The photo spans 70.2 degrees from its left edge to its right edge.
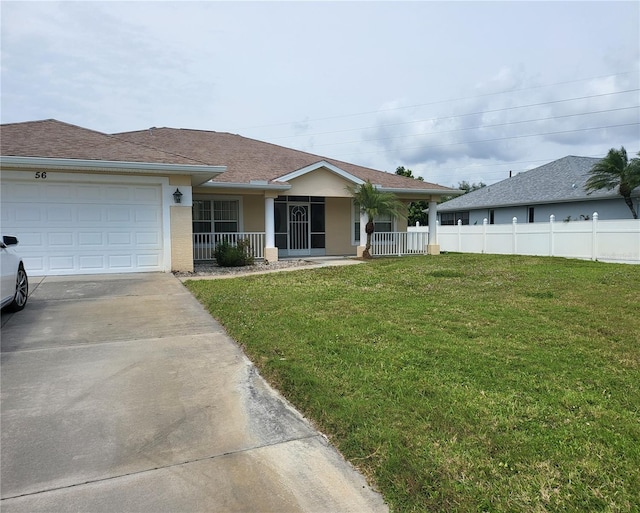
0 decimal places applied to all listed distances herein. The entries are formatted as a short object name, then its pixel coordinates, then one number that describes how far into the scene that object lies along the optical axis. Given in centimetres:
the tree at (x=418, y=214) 3920
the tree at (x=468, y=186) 6938
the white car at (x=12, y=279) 677
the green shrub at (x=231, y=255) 1459
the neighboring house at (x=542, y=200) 2339
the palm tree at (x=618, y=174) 2142
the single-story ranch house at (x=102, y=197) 1112
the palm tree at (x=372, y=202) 1681
